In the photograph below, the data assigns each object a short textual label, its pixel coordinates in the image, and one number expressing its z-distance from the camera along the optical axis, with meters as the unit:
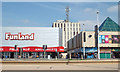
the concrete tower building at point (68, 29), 197.34
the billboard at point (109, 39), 71.04
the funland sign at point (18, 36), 68.38
